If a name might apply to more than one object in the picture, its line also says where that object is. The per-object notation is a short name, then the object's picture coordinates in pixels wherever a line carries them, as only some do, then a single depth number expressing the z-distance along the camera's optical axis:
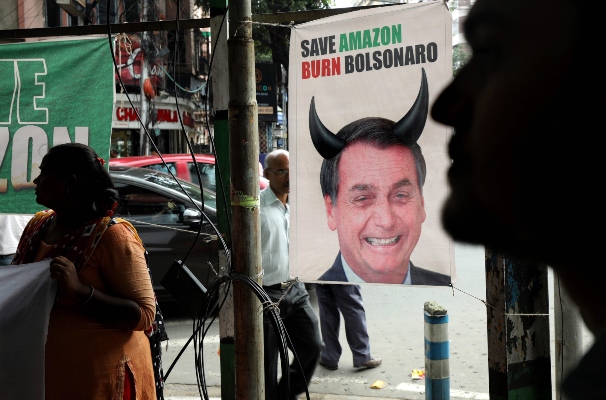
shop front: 21.58
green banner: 4.12
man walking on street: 4.43
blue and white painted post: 4.11
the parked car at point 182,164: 9.59
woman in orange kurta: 2.49
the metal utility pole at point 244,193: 2.92
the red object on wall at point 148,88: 21.23
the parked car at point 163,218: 7.41
